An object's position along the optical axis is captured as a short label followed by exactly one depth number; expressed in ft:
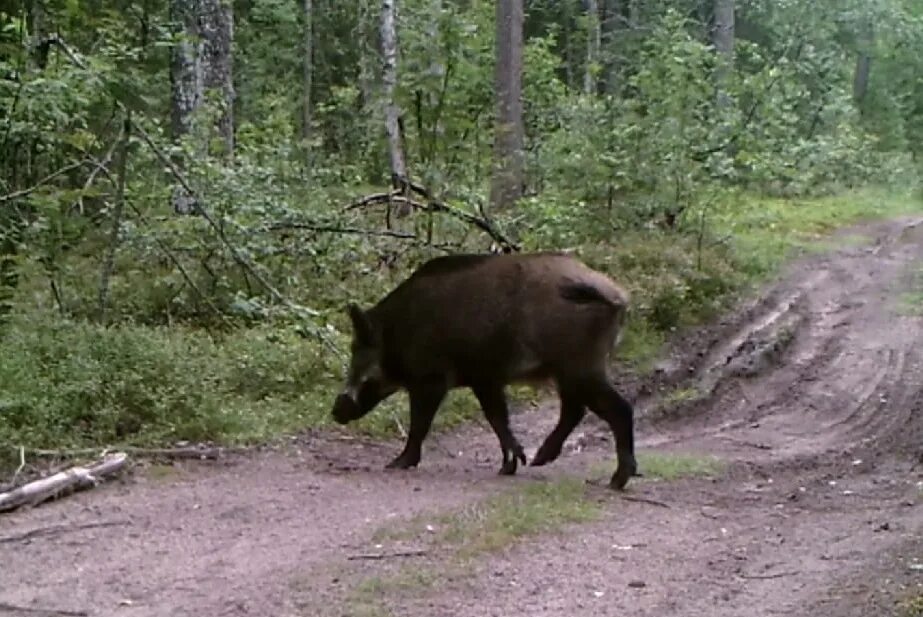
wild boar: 32.12
